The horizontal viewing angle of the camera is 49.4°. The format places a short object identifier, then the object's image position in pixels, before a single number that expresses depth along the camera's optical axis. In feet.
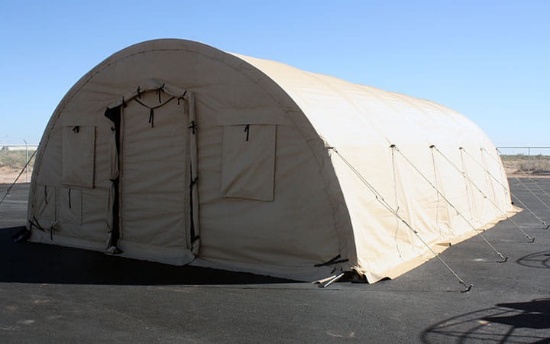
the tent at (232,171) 28.66
